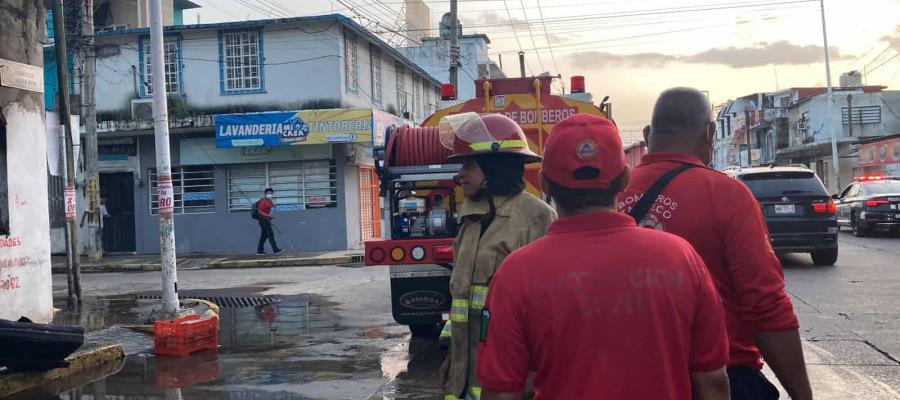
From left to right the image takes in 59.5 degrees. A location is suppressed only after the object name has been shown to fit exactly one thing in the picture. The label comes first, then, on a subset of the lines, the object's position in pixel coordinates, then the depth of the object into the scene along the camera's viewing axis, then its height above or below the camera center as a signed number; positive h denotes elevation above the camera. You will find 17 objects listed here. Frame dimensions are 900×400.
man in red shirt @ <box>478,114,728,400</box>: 1.93 -0.30
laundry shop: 21.58 +0.88
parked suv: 13.52 -0.35
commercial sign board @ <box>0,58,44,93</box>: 8.66 +1.70
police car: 19.95 -0.55
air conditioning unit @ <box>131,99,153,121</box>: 21.92 +3.09
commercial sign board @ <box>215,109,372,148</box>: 20.80 +2.26
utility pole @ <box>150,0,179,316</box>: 9.31 +0.55
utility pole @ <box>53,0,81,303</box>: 12.09 +1.47
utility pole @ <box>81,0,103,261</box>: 18.47 +2.25
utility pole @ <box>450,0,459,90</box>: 24.08 +4.87
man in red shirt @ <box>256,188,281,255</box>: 20.66 -0.13
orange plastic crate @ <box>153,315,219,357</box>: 8.24 -1.25
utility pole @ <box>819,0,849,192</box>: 39.12 +2.57
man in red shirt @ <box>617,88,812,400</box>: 2.52 -0.22
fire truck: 7.34 -0.15
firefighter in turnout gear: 3.25 -0.08
